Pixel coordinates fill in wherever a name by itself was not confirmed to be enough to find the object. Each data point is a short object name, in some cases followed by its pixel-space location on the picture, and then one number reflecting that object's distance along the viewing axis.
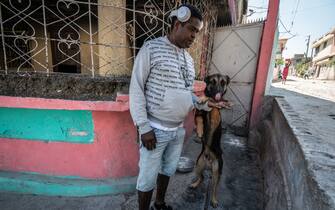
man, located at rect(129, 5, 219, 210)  1.64
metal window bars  3.30
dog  2.25
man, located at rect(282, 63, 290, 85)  13.09
